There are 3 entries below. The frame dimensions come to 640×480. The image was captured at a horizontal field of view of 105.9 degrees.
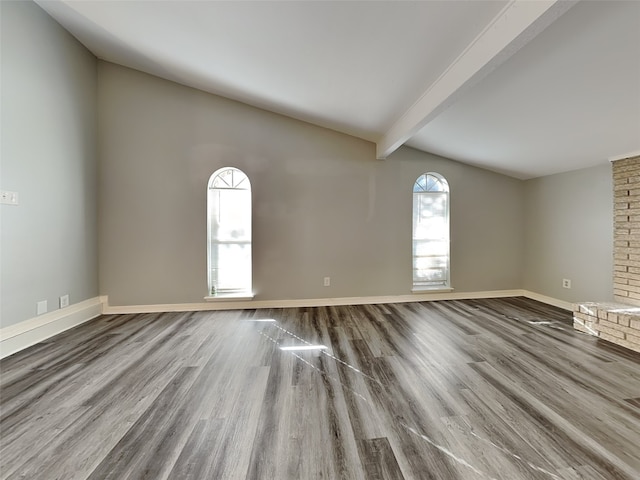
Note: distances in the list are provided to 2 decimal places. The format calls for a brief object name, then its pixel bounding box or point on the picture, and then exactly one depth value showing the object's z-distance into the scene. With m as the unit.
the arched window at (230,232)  3.62
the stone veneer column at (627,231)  2.81
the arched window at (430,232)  4.04
